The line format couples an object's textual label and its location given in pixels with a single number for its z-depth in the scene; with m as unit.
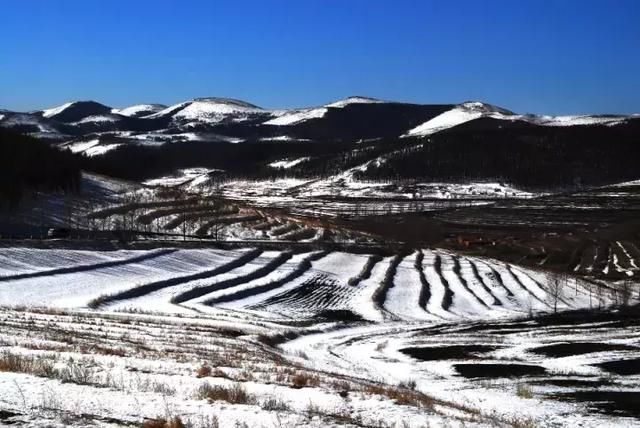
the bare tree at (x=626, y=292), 59.34
